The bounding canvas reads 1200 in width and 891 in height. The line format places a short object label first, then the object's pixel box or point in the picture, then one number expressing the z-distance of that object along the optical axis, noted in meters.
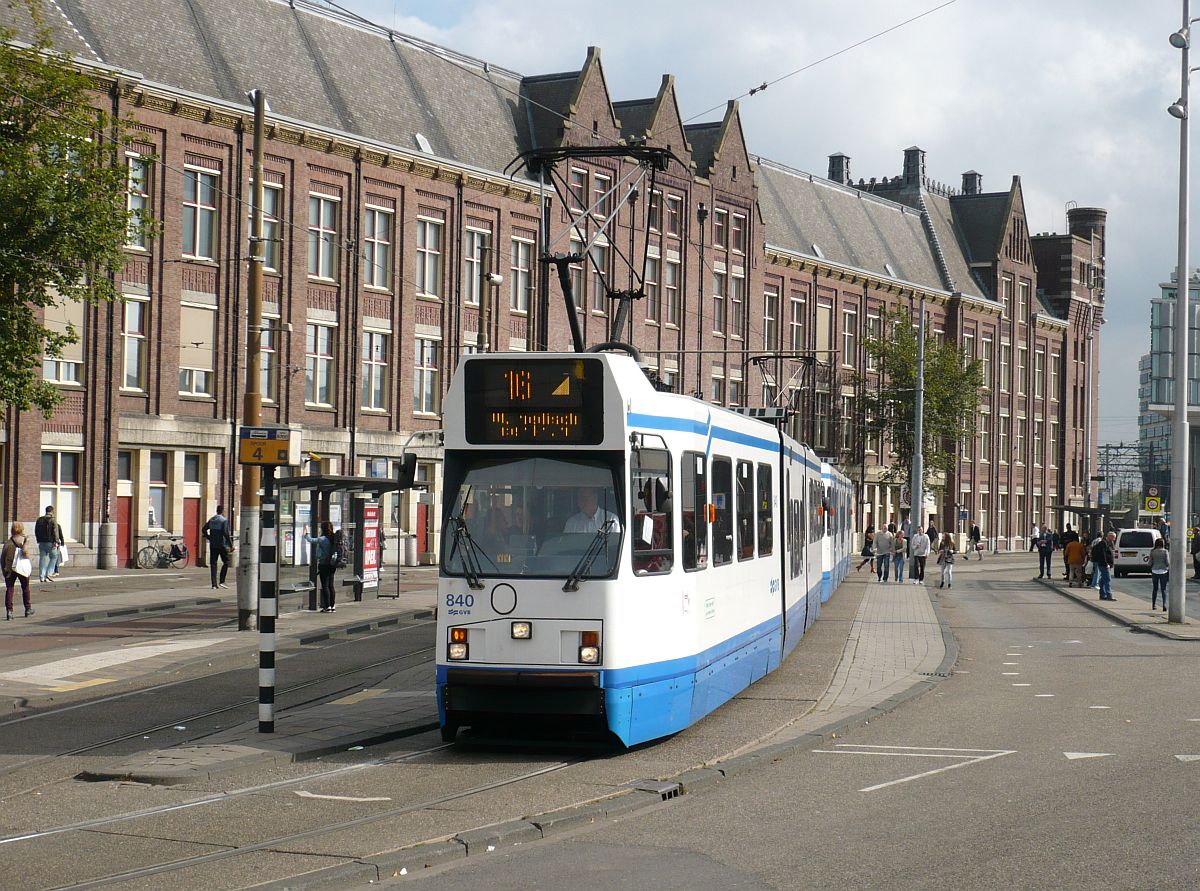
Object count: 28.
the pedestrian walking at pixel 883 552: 46.31
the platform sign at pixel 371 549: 30.19
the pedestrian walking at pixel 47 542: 34.22
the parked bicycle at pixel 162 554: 40.56
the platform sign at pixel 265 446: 14.87
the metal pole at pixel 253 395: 21.42
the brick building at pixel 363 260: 40.31
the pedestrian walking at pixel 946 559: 44.78
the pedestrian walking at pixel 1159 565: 32.91
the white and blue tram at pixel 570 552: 11.43
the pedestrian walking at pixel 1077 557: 44.44
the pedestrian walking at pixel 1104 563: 37.12
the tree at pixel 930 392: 70.38
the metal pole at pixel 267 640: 12.62
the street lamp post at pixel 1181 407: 28.42
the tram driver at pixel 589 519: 11.66
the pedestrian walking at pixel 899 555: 45.88
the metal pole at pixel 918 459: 57.16
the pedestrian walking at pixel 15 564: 25.59
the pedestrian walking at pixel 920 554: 46.04
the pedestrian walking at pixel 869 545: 53.28
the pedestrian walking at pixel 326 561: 27.58
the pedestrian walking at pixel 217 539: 33.66
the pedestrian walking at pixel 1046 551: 49.03
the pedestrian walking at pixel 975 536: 77.75
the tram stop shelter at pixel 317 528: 27.27
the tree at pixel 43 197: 27.17
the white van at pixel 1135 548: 52.94
